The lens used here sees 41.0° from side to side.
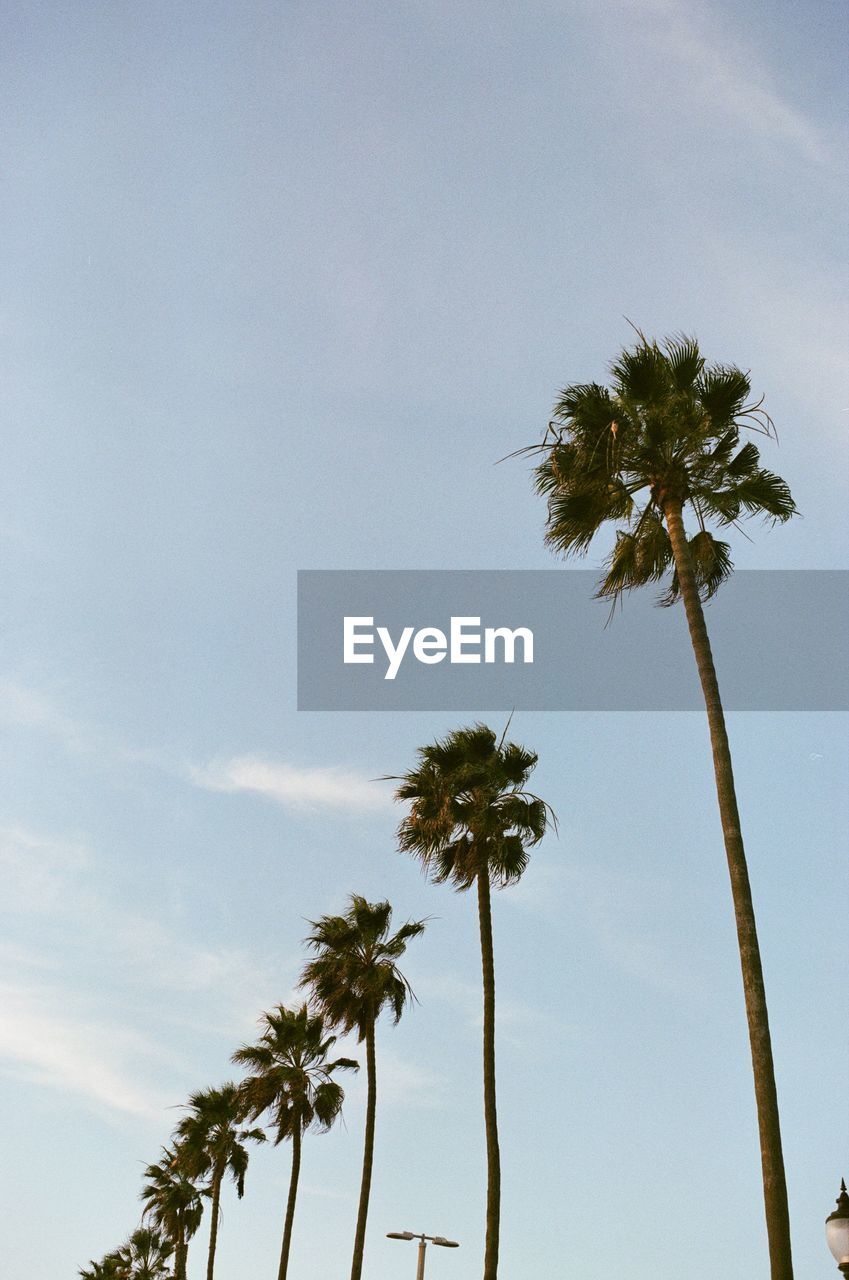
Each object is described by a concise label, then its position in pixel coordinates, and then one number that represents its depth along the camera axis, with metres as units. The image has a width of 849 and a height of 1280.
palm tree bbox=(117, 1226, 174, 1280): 85.31
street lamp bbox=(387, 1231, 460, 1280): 27.75
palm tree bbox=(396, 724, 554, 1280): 29.08
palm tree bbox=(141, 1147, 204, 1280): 67.81
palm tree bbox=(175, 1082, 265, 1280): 55.31
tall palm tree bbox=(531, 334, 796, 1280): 18.75
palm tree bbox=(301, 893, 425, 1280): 35.69
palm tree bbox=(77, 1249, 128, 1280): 101.37
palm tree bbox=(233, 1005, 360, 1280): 43.09
